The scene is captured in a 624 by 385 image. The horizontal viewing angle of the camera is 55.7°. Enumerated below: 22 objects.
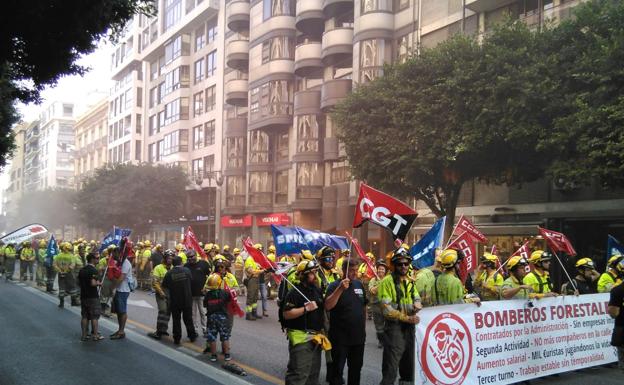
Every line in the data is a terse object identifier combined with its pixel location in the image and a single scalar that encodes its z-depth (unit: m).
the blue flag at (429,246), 8.68
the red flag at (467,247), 11.34
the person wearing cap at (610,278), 9.94
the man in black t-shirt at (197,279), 11.60
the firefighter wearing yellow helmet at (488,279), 9.59
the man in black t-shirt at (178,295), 10.85
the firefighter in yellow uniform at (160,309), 11.41
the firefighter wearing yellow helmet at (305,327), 6.16
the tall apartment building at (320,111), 24.12
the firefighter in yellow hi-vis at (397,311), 6.84
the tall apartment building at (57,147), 111.94
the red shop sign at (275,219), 37.66
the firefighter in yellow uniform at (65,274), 16.52
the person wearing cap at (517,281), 8.19
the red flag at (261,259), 8.27
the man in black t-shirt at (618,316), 6.98
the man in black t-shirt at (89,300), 11.10
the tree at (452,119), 18.39
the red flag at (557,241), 12.75
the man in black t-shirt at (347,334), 6.74
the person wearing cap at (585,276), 10.33
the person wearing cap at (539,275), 8.89
